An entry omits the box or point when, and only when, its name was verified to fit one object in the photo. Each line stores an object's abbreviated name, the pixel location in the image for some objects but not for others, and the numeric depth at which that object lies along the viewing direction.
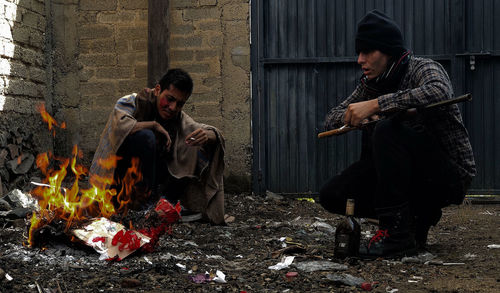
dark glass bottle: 3.49
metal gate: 6.75
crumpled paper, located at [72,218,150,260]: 3.51
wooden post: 6.73
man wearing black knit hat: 3.54
